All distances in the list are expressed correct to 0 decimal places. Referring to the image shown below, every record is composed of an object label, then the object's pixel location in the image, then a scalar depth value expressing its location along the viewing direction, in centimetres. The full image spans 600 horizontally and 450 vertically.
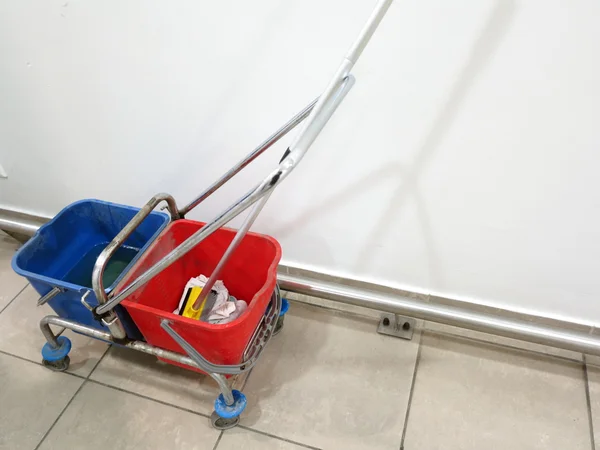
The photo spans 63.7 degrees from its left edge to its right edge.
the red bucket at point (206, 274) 92
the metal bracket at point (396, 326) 122
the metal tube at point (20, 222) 141
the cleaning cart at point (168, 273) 79
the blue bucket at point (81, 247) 106
